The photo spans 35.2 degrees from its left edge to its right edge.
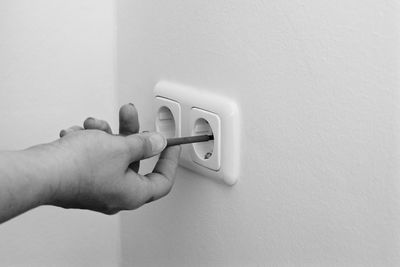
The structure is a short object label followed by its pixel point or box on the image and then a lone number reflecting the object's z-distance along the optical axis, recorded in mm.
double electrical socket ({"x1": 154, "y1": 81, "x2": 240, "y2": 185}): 578
